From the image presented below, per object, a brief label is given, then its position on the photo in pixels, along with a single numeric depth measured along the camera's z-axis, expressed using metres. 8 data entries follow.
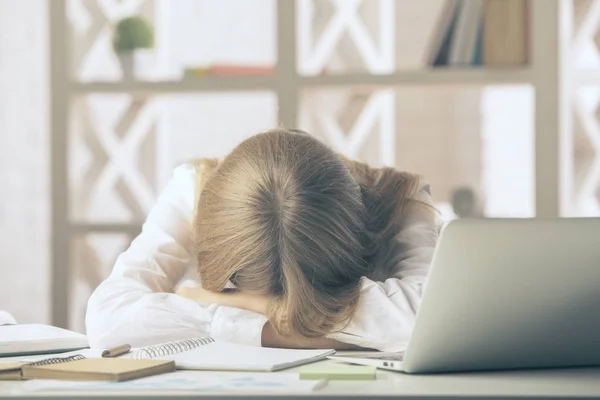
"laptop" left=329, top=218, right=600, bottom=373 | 1.65
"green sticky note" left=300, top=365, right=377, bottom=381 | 1.67
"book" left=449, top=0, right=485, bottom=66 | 3.13
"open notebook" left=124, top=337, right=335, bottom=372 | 1.73
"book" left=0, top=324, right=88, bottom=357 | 1.92
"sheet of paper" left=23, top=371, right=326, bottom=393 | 1.60
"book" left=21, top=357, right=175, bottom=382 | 1.66
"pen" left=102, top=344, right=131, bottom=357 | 1.82
